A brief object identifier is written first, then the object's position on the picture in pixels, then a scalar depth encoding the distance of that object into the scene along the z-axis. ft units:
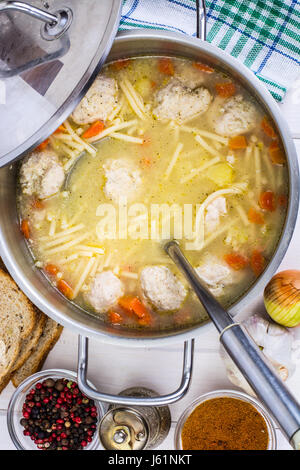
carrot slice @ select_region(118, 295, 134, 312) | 2.64
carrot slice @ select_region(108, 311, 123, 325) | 2.65
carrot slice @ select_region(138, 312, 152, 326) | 2.63
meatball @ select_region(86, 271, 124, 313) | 2.62
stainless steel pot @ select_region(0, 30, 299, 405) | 2.43
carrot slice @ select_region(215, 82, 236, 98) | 2.57
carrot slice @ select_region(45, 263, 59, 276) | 2.67
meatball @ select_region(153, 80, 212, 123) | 2.58
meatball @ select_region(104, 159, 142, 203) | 2.60
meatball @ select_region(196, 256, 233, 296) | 2.57
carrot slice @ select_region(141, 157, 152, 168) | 2.61
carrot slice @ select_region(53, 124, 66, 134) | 2.65
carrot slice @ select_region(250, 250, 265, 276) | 2.56
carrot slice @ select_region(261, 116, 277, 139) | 2.54
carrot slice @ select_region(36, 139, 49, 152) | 2.64
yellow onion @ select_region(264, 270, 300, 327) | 2.65
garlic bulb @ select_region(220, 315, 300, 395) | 2.70
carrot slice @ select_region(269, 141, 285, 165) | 2.53
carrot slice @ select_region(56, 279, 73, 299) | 2.66
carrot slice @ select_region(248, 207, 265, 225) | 2.56
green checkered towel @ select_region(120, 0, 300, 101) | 2.74
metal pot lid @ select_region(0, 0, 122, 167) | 2.29
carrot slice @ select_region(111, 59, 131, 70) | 2.63
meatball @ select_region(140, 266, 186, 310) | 2.59
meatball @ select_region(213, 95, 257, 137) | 2.56
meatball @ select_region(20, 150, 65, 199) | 2.63
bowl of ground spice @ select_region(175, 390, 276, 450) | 2.75
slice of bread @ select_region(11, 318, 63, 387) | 2.82
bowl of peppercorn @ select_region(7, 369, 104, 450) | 2.81
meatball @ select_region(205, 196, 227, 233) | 2.58
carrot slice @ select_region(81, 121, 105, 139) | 2.63
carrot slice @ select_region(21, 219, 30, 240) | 2.68
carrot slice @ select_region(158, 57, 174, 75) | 2.60
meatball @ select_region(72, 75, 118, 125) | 2.60
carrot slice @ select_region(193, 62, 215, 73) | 2.58
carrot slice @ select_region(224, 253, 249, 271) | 2.57
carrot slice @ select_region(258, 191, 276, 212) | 2.55
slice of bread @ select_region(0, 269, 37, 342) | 2.80
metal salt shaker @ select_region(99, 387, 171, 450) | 2.68
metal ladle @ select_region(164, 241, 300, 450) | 2.02
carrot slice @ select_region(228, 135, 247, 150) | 2.57
